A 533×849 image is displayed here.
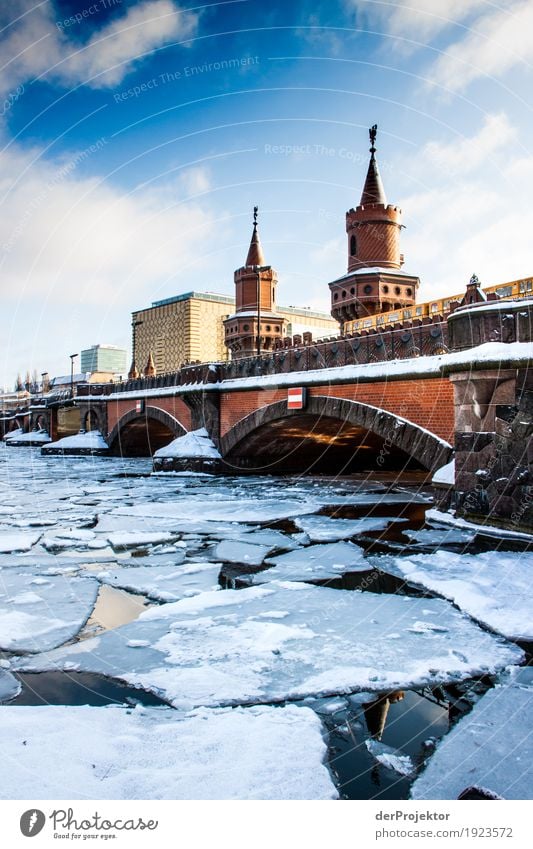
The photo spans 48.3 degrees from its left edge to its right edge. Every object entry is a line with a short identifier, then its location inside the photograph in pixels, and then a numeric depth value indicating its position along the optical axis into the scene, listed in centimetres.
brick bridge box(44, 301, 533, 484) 1009
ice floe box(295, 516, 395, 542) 969
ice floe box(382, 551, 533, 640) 541
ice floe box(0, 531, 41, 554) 885
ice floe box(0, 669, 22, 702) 392
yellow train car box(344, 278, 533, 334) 1548
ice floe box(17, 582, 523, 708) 409
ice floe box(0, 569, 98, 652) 501
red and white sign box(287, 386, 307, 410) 1752
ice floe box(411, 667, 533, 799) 292
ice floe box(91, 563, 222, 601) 644
